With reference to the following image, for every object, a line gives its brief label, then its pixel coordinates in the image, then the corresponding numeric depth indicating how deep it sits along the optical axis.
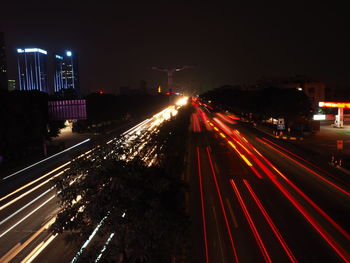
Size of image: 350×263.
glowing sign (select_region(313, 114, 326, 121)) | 51.09
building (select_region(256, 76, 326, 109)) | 77.41
